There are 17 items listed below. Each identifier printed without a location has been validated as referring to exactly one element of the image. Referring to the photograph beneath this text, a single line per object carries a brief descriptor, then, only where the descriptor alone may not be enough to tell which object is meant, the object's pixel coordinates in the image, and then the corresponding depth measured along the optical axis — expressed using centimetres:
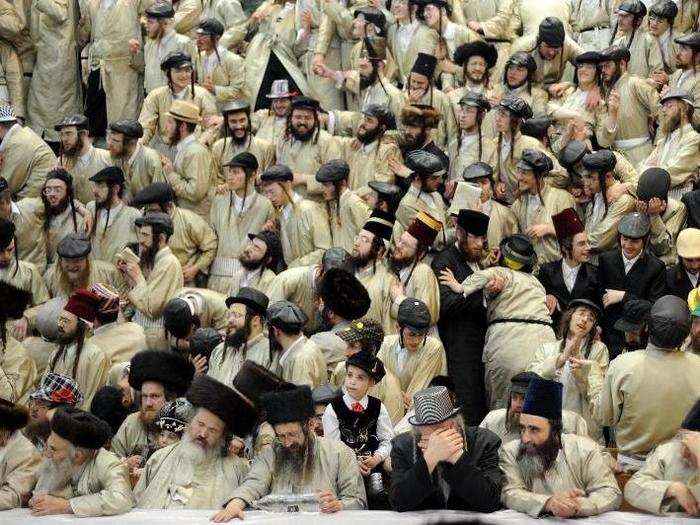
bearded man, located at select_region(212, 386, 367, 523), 900
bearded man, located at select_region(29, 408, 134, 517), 898
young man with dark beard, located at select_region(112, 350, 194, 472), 1041
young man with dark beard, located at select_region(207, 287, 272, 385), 1110
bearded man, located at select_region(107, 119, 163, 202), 1384
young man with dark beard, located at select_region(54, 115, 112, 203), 1393
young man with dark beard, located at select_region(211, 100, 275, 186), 1393
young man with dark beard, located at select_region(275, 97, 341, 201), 1380
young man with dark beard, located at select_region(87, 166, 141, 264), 1323
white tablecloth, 826
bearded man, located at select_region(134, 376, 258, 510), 926
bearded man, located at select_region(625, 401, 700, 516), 837
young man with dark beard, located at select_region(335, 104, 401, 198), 1352
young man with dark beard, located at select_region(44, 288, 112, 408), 1151
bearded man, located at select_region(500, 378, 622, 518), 858
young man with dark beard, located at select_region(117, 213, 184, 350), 1241
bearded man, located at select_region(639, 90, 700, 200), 1298
